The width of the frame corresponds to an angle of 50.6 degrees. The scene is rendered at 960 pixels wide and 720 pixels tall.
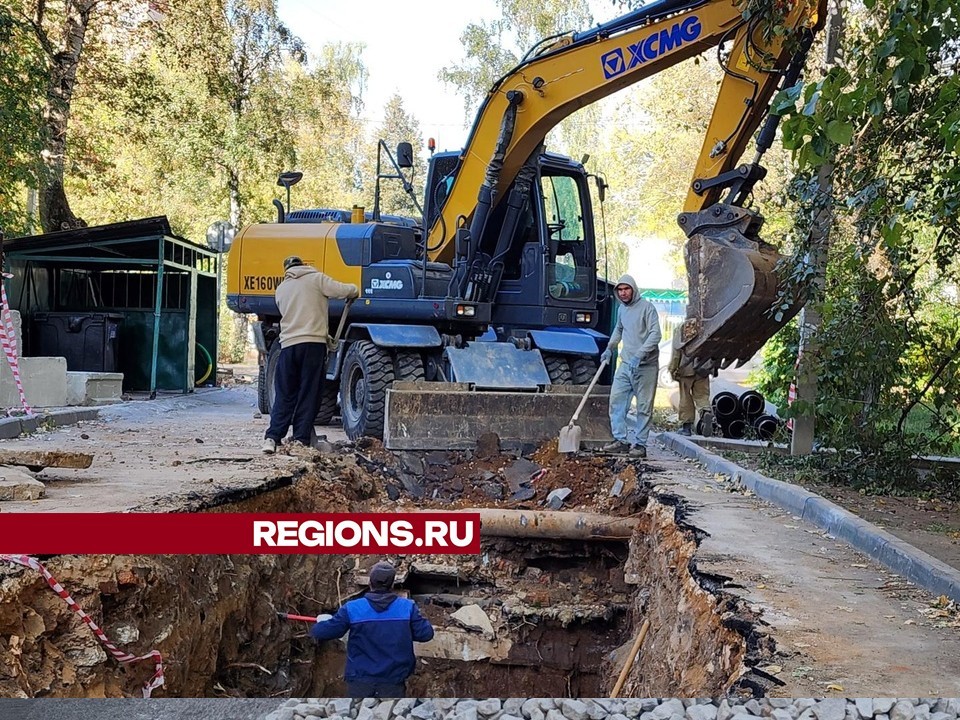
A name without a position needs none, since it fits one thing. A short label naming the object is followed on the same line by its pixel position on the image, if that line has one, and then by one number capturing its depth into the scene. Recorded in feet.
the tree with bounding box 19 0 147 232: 58.65
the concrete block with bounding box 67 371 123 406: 47.32
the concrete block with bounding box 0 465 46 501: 21.63
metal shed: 54.24
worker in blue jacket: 17.08
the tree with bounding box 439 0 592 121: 63.31
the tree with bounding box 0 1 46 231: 46.96
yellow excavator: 28.78
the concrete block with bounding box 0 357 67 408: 42.98
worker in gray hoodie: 33.32
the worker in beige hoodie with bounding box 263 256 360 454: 31.96
